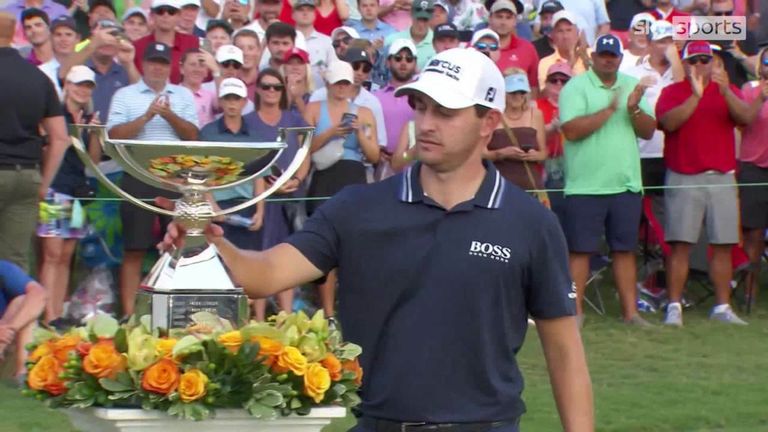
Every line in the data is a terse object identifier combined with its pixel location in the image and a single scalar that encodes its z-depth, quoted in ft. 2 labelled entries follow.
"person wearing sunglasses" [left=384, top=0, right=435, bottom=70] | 47.06
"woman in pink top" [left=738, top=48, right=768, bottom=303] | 44.32
